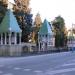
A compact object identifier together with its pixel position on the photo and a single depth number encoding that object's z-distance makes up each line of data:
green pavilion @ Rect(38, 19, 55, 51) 43.89
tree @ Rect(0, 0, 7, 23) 35.32
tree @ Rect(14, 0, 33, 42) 39.33
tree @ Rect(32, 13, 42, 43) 47.80
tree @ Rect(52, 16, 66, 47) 51.89
